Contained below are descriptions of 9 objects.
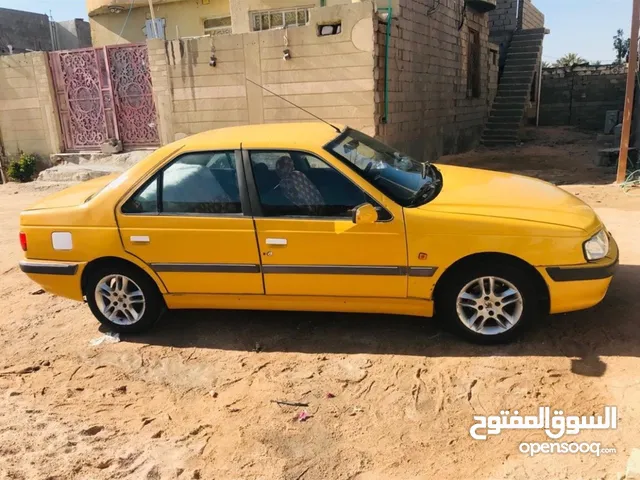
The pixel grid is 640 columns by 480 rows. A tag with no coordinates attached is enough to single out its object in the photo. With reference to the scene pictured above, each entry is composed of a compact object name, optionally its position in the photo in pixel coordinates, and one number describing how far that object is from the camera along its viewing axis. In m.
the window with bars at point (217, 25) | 15.35
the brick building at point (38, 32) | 20.86
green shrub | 12.42
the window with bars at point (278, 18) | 12.58
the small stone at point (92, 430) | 3.10
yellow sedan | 3.51
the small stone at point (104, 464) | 2.80
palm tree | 29.65
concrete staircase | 18.00
